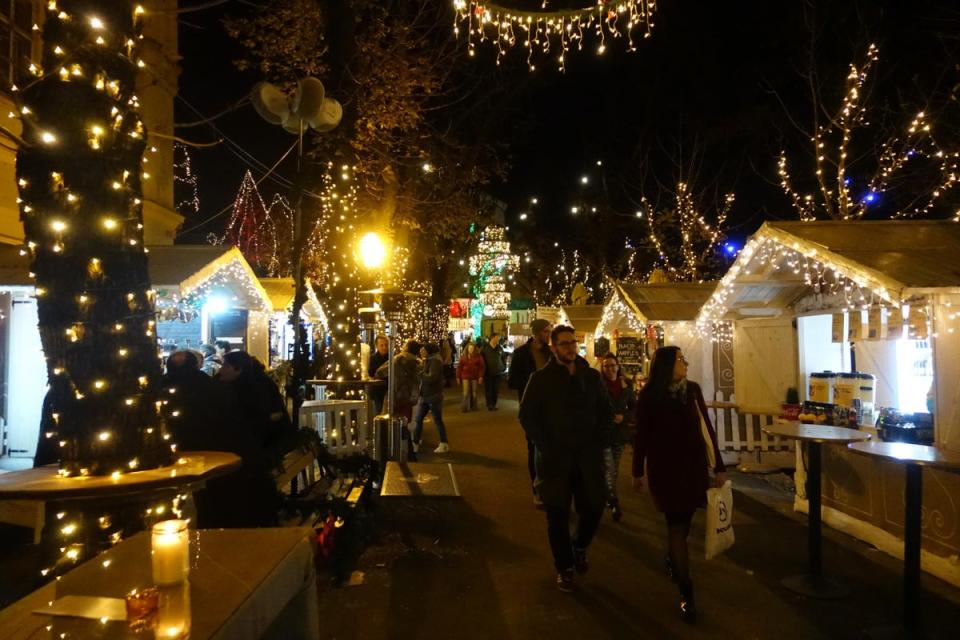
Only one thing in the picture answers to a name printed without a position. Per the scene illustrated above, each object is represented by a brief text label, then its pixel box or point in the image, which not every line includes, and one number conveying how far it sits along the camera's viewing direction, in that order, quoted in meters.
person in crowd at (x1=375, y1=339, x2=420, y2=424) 11.12
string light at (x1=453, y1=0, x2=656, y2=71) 8.12
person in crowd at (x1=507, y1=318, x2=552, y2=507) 8.07
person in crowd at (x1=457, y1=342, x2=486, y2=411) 18.20
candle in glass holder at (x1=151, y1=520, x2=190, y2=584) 2.29
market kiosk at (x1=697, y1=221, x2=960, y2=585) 6.02
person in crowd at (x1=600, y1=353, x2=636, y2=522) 7.56
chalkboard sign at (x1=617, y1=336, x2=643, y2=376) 18.50
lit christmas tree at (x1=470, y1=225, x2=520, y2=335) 40.44
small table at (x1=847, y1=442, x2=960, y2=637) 4.55
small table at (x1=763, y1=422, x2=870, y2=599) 5.43
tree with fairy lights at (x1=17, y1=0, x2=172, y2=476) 3.67
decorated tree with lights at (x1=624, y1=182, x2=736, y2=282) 23.55
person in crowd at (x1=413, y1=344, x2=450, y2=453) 12.29
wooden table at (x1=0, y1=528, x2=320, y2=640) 2.05
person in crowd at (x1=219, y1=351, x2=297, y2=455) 6.11
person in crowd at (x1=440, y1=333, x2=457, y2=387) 29.24
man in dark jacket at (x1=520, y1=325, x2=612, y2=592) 5.37
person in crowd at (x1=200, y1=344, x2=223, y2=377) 11.64
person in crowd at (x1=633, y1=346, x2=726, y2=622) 4.91
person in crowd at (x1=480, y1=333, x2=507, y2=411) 18.80
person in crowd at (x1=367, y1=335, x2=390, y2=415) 13.07
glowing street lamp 11.93
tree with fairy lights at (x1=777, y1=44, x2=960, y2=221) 14.73
